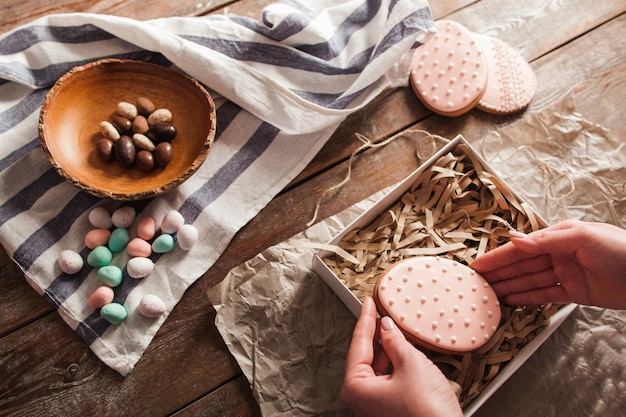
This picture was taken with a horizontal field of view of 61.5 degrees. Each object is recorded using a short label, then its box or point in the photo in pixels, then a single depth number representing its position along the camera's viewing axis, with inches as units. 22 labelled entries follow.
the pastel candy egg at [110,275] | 35.6
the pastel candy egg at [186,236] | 36.6
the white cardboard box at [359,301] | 32.2
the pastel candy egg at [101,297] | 35.3
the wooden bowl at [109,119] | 34.7
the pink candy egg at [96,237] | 36.2
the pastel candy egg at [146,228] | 36.7
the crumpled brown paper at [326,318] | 35.0
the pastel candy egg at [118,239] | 36.4
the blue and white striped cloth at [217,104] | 36.4
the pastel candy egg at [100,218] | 36.5
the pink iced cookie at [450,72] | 40.9
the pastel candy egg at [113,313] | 35.1
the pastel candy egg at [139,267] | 35.8
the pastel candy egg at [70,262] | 35.7
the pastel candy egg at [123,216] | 36.7
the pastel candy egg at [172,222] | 36.8
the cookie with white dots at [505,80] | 41.8
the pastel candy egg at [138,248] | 36.2
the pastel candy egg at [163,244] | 36.5
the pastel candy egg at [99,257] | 35.8
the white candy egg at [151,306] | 35.3
